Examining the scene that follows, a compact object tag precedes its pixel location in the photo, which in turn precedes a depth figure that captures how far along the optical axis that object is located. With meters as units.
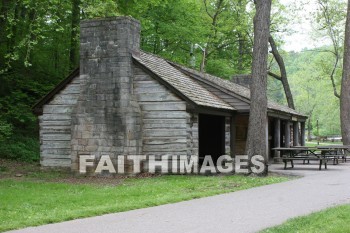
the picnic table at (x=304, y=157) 17.70
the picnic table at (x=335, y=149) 19.50
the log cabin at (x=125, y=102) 16.00
